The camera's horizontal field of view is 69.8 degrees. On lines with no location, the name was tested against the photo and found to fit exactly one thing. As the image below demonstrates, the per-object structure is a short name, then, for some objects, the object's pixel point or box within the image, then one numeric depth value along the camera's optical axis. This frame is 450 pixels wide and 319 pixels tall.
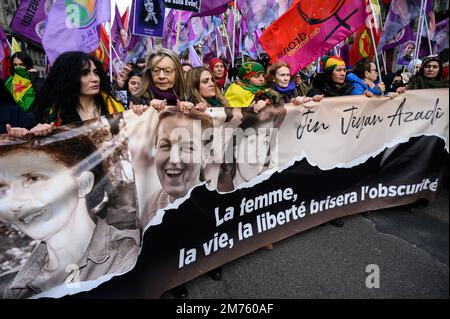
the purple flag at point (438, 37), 7.35
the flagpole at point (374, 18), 5.13
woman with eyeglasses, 2.75
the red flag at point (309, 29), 4.00
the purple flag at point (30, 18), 6.00
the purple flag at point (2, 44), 6.73
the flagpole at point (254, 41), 10.04
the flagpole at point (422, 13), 5.57
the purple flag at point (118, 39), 8.89
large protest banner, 2.16
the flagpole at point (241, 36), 9.95
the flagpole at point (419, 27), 5.44
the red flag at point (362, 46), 6.81
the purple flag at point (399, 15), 5.86
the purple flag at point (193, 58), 8.42
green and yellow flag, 4.75
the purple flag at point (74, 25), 4.43
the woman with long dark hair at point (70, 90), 2.23
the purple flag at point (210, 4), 5.65
